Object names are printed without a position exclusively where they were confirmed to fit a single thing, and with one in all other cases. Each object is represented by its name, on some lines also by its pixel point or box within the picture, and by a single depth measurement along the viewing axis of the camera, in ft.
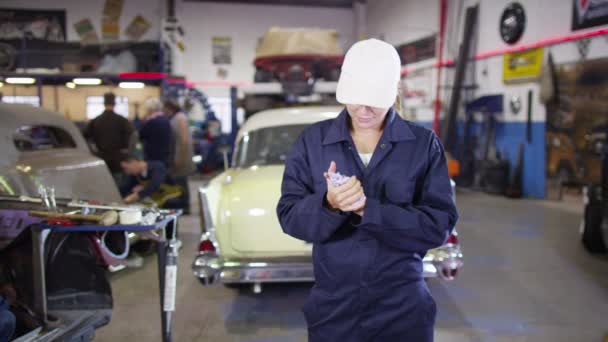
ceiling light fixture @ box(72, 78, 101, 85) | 42.82
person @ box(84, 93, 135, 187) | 24.20
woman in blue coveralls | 5.61
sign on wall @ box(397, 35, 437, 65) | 49.79
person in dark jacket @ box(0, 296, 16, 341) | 9.34
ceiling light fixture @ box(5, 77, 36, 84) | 42.98
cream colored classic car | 13.19
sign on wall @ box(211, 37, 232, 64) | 64.75
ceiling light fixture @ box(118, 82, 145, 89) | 43.47
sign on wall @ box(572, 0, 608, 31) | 29.53
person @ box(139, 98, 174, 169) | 25.14
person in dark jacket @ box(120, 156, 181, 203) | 19.27
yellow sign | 34.88
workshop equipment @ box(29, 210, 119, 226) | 9.92
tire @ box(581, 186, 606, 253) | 20.02
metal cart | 9.92
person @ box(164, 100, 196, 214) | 26.50
